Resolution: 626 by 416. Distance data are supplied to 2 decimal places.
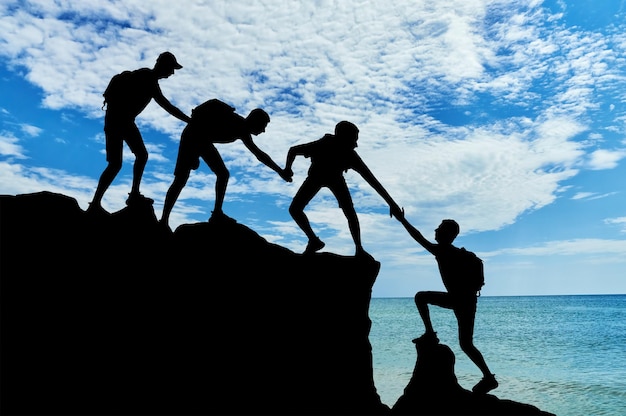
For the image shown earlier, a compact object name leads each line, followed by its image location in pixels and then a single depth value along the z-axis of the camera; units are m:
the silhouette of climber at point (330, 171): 7.48
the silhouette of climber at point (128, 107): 6.88
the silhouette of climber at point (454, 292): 7.08
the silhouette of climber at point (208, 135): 7.18
